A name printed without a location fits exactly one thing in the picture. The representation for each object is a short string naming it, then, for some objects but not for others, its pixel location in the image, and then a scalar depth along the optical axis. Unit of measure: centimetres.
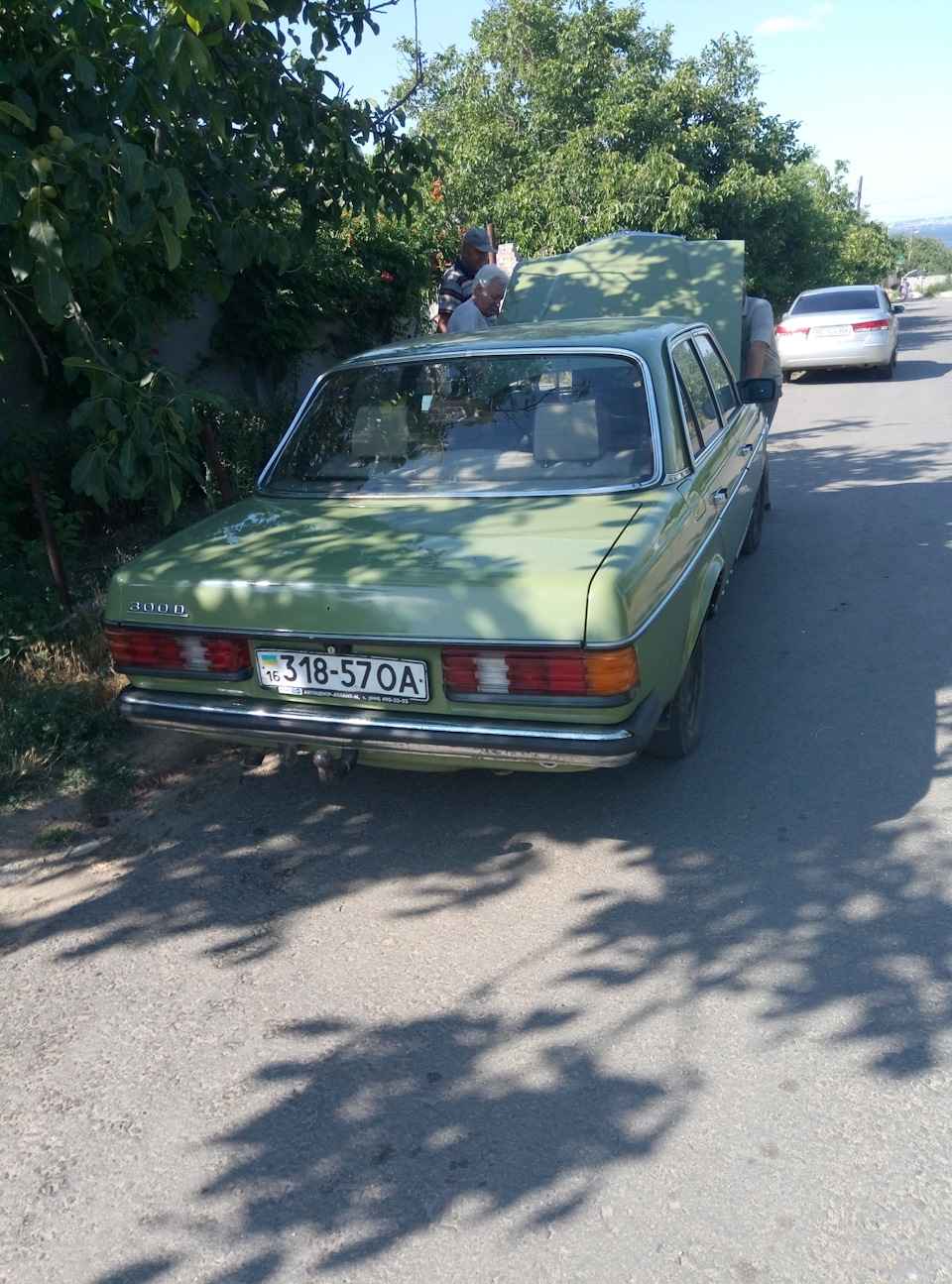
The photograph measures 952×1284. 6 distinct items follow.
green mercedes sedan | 320
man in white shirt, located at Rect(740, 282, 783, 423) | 820
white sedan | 1666
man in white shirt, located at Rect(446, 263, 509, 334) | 766
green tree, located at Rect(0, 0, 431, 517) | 362
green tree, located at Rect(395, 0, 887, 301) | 1800
